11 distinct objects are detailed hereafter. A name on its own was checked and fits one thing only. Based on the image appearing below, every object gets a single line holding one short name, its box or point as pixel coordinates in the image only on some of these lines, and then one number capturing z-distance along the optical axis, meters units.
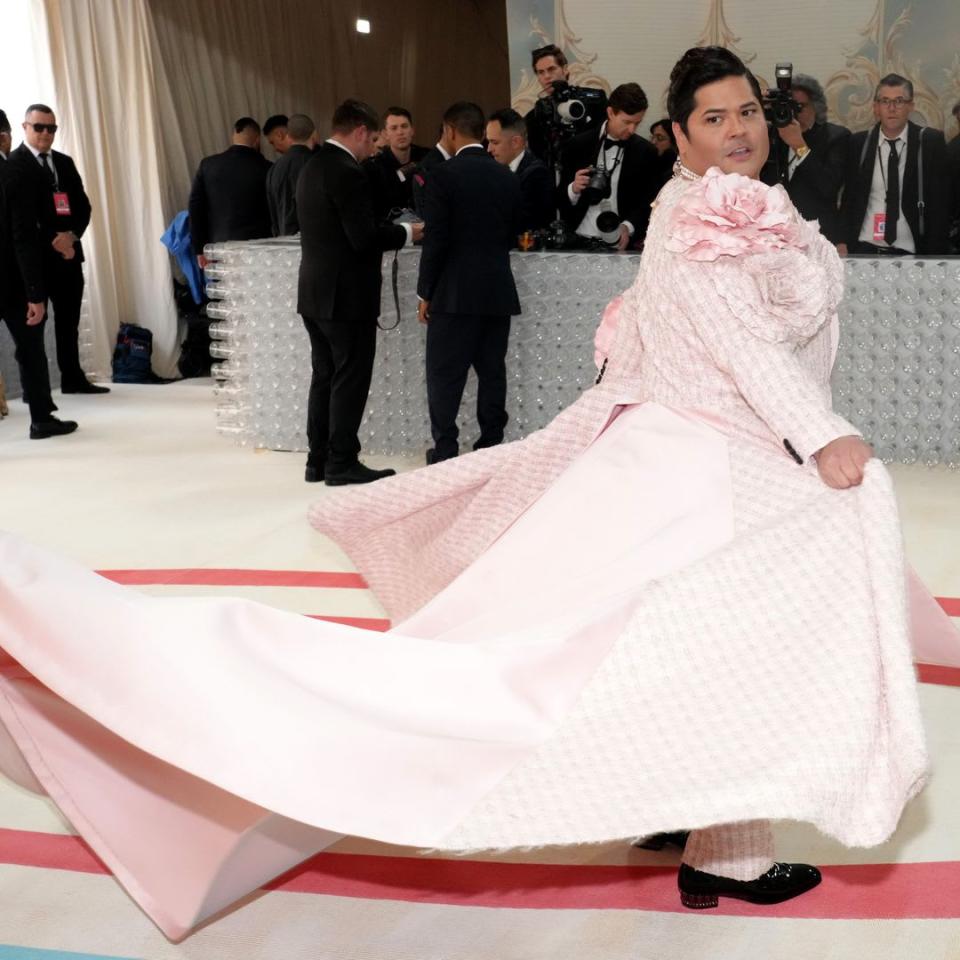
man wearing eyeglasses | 5.48
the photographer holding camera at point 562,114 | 5.72
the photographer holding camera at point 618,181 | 5.47
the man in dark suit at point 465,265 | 4.87
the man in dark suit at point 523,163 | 5.29
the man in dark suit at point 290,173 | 6.68
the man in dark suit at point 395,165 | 5.47
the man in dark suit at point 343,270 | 4.78
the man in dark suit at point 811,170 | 5.54
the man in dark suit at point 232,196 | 7.58
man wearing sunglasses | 6.72
